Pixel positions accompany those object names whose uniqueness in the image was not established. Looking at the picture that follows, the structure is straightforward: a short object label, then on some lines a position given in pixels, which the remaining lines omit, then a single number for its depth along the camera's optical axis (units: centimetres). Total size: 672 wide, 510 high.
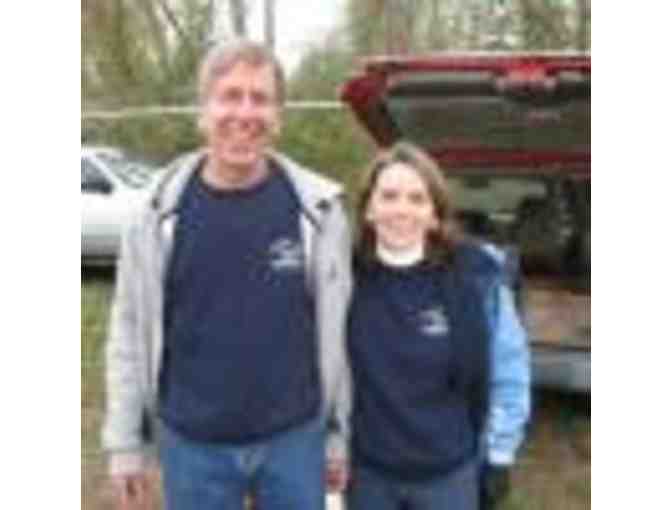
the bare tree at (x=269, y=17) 1419
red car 527
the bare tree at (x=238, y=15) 1493
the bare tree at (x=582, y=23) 1205
